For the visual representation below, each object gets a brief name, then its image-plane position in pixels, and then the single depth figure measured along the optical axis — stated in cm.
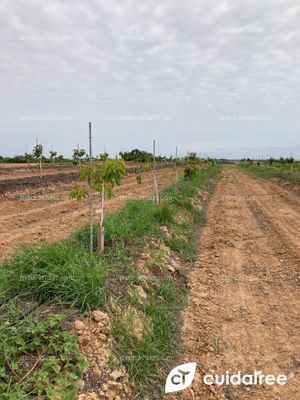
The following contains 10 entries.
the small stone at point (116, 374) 320
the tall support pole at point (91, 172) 502
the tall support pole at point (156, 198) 1046
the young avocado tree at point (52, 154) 3741
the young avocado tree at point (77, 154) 2945
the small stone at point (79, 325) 346
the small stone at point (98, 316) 369
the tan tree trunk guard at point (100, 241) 541
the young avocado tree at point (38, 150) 2396
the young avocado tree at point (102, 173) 501
